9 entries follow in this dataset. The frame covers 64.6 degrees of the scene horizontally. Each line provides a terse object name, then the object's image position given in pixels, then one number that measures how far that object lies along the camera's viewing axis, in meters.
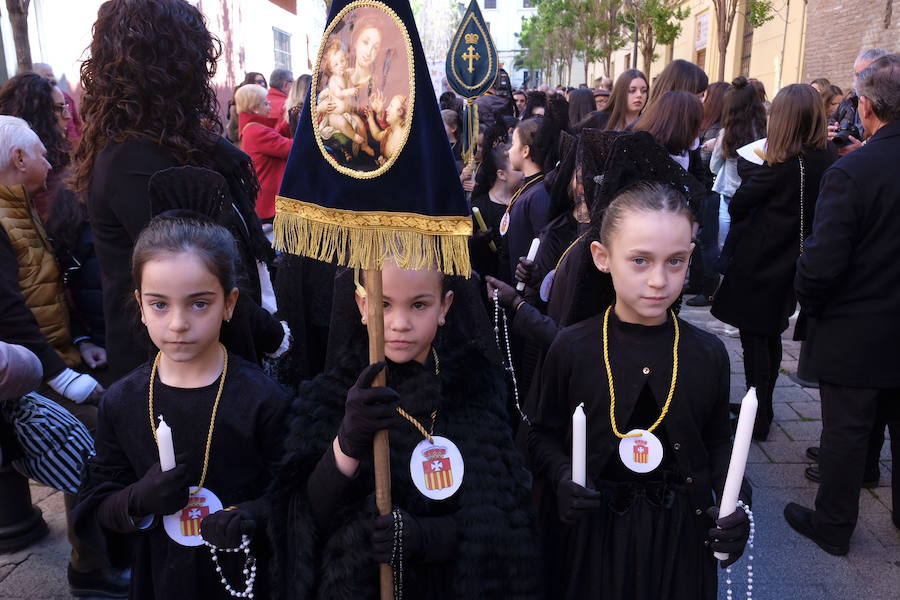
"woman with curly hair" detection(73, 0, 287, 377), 2.56
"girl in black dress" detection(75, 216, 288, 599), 2.08
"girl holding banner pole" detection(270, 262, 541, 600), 1.94
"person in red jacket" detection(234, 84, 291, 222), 6.20
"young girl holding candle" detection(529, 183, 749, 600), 2.13
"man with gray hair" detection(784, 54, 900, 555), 3.28
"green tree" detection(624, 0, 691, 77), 19.67
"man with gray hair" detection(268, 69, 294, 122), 8.40
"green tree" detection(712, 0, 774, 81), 16.17
